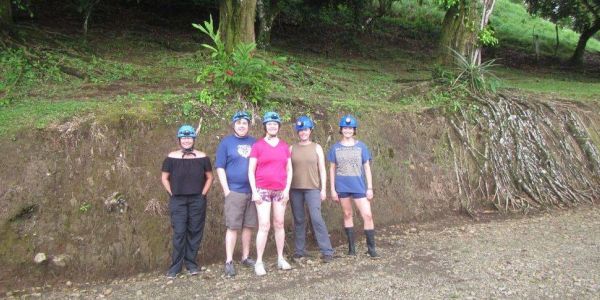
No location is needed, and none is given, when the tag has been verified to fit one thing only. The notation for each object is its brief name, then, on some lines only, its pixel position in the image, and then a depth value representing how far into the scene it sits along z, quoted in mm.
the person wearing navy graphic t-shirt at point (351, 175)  5969
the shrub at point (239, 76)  6998
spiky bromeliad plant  9555
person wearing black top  5445
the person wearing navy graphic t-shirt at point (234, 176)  5492
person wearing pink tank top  5445
